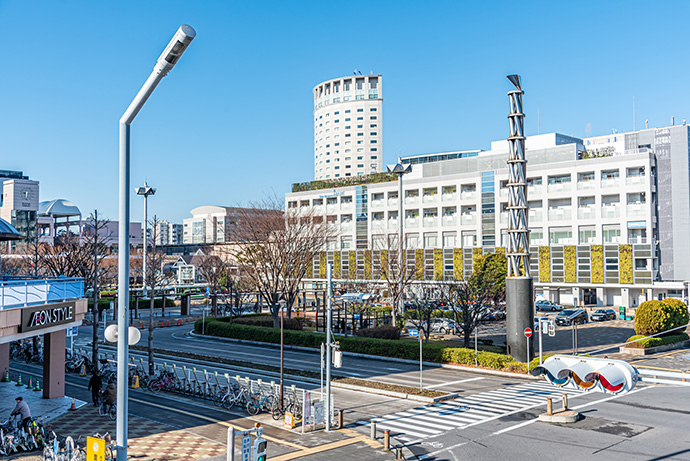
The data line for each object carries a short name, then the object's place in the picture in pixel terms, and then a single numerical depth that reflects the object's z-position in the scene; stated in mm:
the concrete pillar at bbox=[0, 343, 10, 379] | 28031
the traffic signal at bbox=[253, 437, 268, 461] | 13773
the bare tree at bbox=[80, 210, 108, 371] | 29461
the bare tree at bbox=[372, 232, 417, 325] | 49000
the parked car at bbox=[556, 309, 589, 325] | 53000
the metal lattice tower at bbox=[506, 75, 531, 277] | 34750
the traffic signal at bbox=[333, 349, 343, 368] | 20438
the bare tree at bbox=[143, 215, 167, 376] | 29953
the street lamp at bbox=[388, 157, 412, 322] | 49469
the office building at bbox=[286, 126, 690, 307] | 65625
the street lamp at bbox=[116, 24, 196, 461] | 9023
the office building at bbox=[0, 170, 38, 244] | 113312
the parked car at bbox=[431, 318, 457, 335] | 47938
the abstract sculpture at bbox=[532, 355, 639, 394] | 15961
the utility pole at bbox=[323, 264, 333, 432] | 19969
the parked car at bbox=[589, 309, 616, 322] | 57500
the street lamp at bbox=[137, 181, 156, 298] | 67812
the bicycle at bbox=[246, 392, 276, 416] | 22594
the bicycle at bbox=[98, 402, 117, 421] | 21844
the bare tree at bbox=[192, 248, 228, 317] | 72219
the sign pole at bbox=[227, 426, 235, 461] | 14398
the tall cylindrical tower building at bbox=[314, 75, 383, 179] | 167375
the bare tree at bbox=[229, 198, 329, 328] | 49750
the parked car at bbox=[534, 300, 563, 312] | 64250
